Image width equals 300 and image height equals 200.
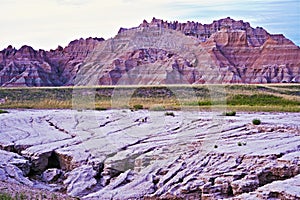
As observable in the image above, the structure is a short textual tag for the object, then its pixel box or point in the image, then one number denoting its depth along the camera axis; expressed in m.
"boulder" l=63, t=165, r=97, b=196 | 16.86
